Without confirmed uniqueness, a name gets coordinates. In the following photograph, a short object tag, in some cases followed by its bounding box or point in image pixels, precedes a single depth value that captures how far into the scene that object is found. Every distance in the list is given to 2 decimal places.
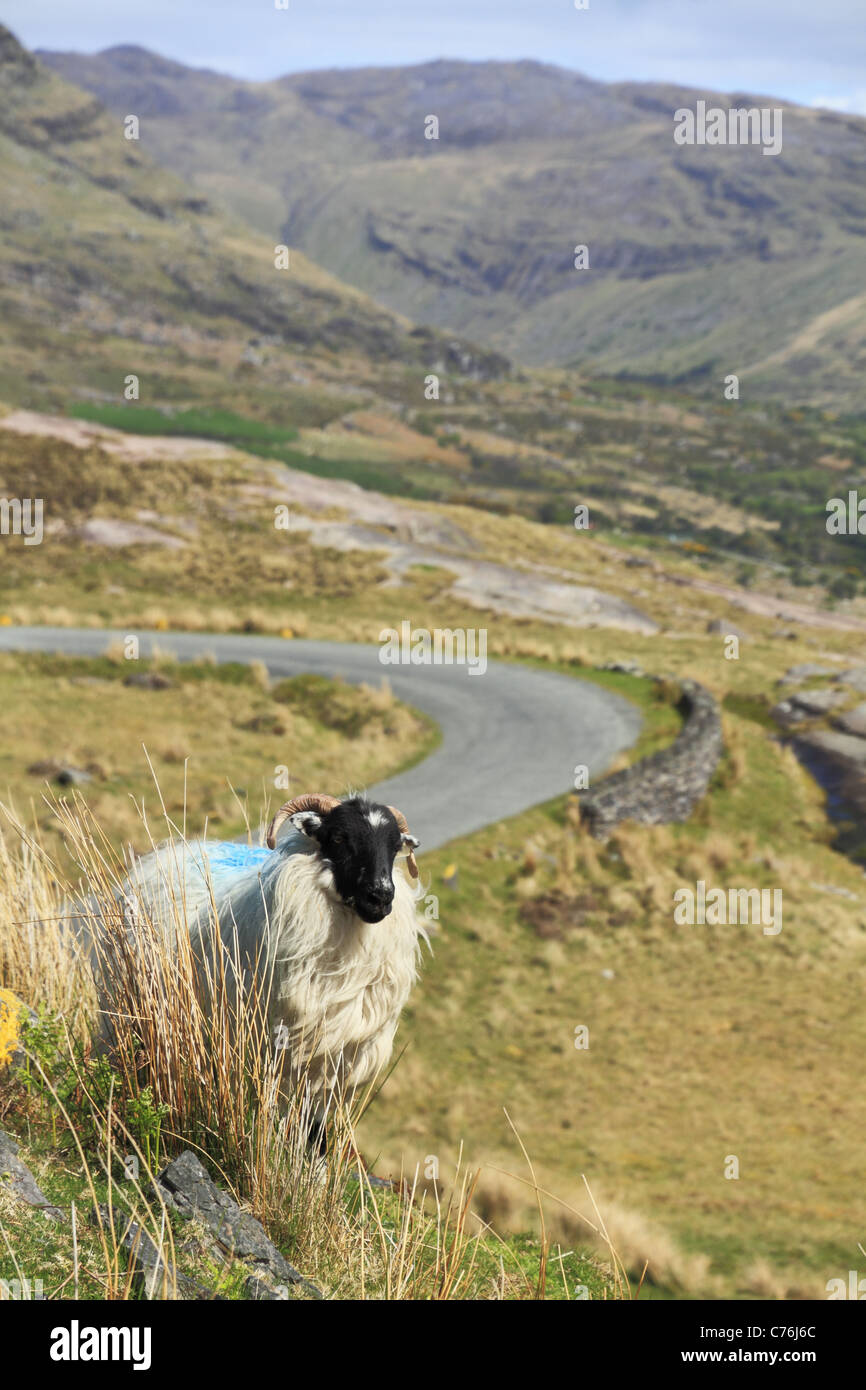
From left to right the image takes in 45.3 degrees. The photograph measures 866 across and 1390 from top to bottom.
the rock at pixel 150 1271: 4.26
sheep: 7.01
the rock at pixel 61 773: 22.42
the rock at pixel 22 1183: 4.78
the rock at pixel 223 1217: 4.86
